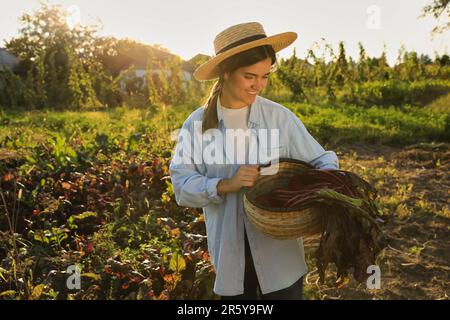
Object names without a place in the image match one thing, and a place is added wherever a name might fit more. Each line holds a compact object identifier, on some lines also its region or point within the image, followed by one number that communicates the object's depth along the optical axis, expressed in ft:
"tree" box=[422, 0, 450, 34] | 58.18
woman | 6.99
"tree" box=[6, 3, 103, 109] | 42.92
